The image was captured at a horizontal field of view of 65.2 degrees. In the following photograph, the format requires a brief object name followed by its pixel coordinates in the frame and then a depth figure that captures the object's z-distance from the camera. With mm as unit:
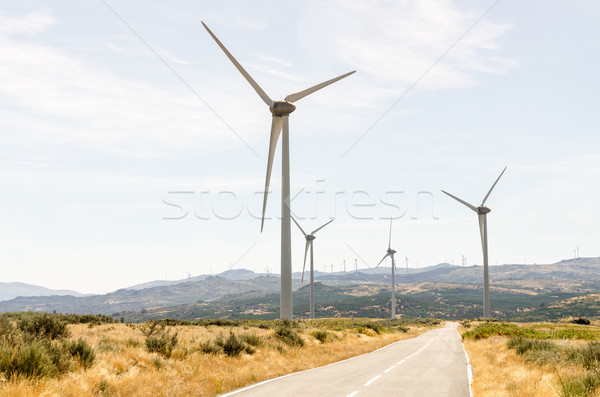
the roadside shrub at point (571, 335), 40184
